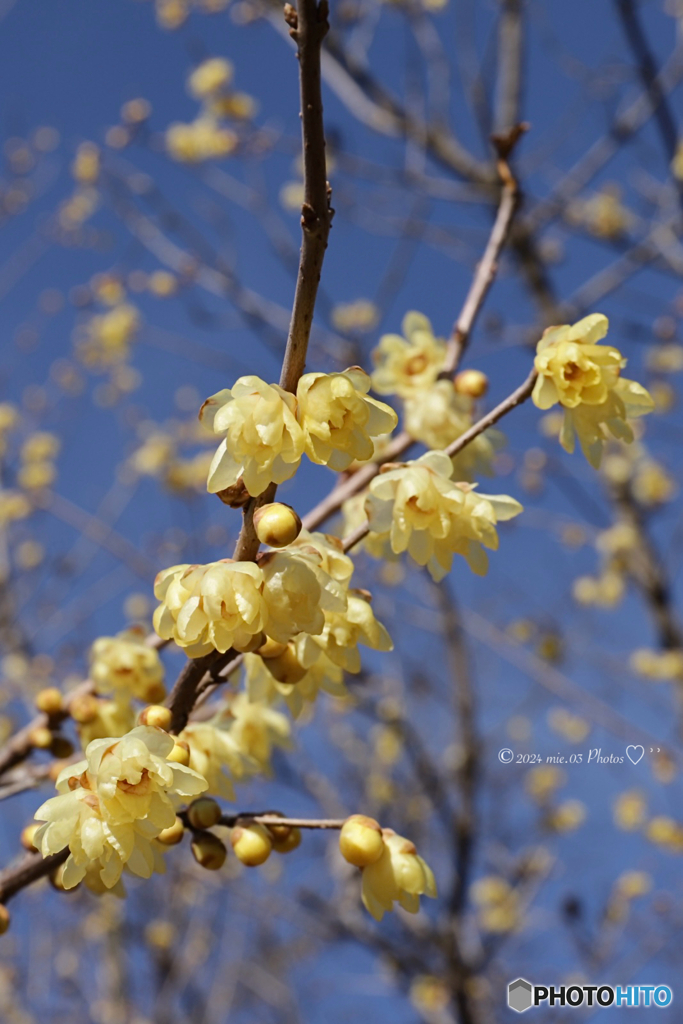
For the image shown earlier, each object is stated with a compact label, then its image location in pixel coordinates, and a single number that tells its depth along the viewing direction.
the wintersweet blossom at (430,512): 0.55
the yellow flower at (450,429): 0.61
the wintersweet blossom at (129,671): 0.60
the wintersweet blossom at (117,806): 0.53
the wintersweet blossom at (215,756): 0.58
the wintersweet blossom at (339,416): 0.52
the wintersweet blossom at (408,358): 0.64
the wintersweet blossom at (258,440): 0.52
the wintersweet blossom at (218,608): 0.53
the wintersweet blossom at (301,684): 0.57
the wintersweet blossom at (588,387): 0.56
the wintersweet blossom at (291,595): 0.52
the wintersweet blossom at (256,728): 0.61
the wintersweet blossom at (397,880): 0.56
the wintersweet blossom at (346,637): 0.56
